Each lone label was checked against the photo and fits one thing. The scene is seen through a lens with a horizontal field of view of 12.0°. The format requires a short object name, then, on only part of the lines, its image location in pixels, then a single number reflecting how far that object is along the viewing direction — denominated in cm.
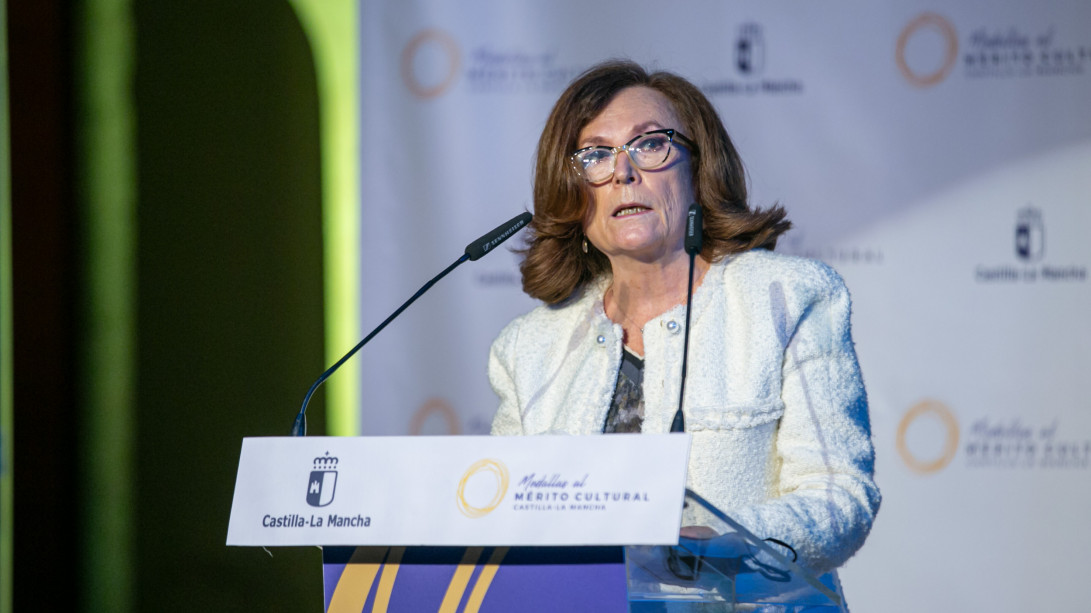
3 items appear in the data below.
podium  499
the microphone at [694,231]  526
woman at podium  540
